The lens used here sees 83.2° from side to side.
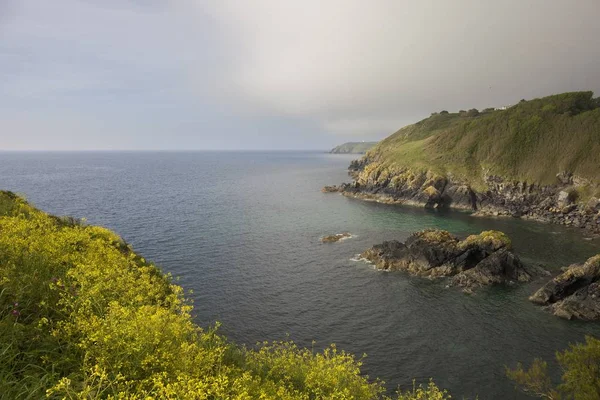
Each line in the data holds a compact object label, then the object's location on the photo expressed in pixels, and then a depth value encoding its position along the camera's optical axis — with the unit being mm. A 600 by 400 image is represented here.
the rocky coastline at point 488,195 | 91938
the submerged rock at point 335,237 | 77938
